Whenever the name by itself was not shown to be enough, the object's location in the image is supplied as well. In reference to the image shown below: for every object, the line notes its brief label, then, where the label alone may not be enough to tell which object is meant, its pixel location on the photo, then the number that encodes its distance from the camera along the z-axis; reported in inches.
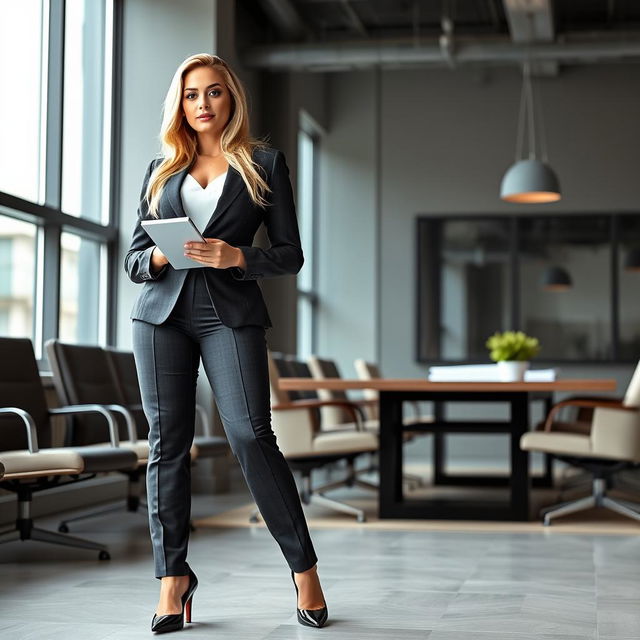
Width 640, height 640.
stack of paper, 226.8
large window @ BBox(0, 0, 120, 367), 225.9
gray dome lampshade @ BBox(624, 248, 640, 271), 410.3
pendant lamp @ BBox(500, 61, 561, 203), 293.9
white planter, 225.8
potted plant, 226.1
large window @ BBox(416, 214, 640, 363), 412.8
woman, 104.2
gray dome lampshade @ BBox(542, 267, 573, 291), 412.5
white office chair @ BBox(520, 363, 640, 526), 202.1
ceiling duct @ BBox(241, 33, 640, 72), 337.4
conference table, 207.3
